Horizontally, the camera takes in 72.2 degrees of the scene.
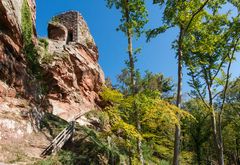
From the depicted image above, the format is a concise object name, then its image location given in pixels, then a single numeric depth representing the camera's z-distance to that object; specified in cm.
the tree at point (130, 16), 842
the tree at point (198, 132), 1617
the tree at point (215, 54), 1041
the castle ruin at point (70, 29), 1654
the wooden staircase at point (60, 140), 765
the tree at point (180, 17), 769
